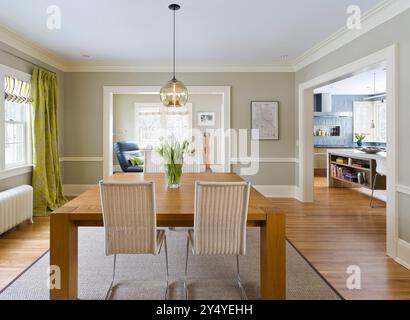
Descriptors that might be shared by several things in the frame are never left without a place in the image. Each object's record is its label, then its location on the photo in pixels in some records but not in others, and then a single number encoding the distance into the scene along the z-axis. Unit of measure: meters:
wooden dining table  1.97
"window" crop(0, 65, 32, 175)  4.00
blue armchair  7.47
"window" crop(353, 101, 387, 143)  9.32
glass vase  2.82
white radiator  3.50
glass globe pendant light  3.36
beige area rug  2.25
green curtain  4.64
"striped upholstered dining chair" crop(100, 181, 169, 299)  1.96
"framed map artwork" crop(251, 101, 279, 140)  5.87
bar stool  4.90
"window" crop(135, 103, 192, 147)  9.44
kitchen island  5.50
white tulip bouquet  2.83
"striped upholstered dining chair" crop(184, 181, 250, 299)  1.96
